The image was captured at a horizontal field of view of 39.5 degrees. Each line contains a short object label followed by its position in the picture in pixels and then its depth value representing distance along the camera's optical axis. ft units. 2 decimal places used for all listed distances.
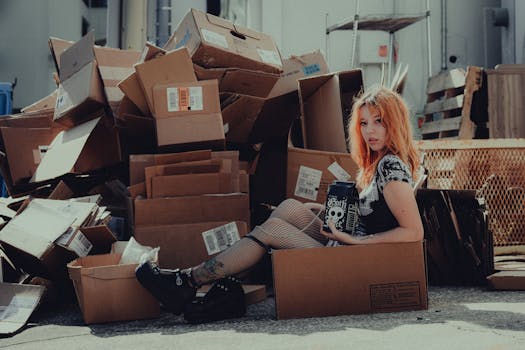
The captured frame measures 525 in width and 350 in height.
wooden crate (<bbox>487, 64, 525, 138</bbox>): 18.69
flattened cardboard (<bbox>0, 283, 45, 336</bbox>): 10.30
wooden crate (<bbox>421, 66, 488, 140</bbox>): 19.22
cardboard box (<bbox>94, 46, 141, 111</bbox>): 14.42
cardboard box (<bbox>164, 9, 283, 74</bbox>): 13.64
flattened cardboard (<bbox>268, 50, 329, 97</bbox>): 15.67
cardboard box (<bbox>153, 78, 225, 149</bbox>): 12.76
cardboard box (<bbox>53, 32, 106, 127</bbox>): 14.39
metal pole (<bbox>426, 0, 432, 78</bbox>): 25.30
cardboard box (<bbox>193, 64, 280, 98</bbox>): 13.88
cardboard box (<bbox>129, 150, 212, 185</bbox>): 12.73
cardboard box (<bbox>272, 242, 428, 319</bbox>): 9.52
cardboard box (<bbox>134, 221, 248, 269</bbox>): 12.17
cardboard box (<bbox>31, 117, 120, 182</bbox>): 14.02
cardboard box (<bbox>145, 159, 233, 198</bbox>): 12.46
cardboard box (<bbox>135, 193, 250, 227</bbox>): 12.30
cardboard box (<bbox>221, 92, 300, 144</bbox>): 14.47
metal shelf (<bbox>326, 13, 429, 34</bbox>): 24.53
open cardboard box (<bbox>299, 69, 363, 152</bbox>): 14.26
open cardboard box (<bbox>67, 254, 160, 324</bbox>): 10.05
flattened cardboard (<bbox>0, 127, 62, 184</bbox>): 15.71
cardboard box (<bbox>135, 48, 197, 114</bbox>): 12.80
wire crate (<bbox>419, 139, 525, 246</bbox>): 14.34
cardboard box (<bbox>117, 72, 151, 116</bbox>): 13.02
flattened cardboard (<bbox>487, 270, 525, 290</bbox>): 11.41
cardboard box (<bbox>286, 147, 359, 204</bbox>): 13.61
